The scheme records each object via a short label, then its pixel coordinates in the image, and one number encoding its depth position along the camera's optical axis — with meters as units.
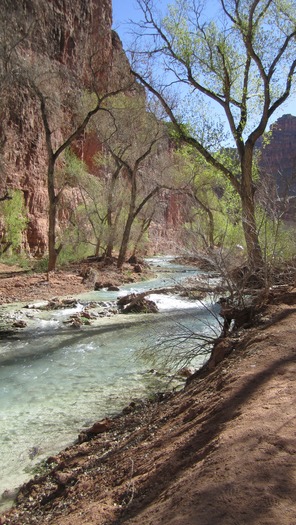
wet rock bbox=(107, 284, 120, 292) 16.19
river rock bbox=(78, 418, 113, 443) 4.44
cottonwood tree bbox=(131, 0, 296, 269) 12.16
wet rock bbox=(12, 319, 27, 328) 10.10
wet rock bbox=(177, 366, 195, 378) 6.32
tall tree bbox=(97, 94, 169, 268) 22.23
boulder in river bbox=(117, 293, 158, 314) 11.98
